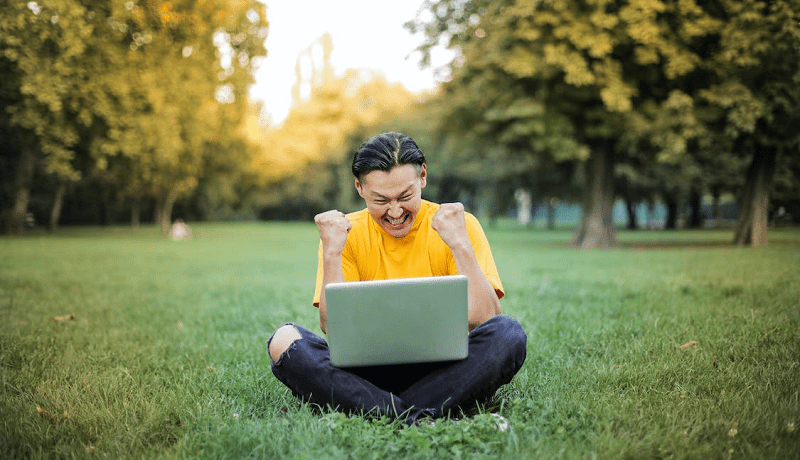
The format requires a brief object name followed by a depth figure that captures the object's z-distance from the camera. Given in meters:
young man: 2.75
